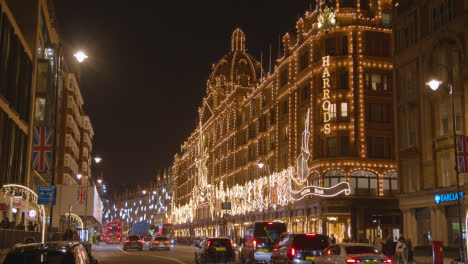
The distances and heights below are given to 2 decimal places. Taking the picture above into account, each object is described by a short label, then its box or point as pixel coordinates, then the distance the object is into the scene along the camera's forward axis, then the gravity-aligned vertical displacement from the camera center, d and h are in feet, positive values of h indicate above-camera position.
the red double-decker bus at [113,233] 302.45 -6.22
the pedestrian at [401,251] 107.72 -5.27
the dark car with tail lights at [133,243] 191.83 -7.25
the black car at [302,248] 80.79 -3.65
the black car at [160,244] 192.44 -7.54
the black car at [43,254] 37.04 -2.19
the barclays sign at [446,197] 117.30 +5.39
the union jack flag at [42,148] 102.22 +13.02
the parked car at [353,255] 65.92 -3.75
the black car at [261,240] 108.99 -3.41
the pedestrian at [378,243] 125.80 -4.43
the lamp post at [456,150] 88.89 +11.71
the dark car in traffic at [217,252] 97.66 -5.15
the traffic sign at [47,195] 90.07 +4.06
